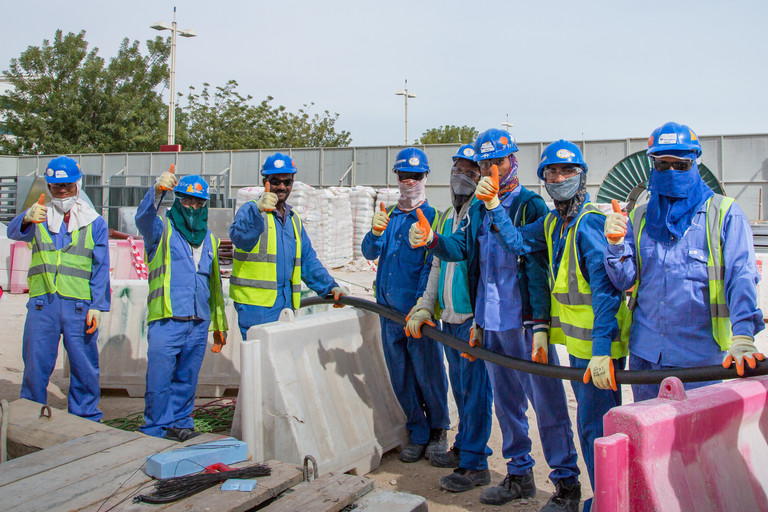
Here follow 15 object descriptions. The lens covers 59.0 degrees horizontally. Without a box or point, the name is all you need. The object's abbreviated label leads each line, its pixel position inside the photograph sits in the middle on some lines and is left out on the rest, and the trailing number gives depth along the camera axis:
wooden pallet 2.57
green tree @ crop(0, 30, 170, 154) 38.91
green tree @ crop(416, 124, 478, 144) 52.09
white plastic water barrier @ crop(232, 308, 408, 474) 4.31
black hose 3.04
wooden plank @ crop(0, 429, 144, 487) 2.94
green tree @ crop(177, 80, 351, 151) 43.59
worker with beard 5.30
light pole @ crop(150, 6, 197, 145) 26.70
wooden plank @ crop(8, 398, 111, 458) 3.73
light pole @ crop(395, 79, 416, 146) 41.25
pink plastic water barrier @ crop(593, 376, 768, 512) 2.31
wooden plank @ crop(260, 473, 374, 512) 2.59
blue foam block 2.81
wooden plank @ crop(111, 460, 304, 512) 2.54
